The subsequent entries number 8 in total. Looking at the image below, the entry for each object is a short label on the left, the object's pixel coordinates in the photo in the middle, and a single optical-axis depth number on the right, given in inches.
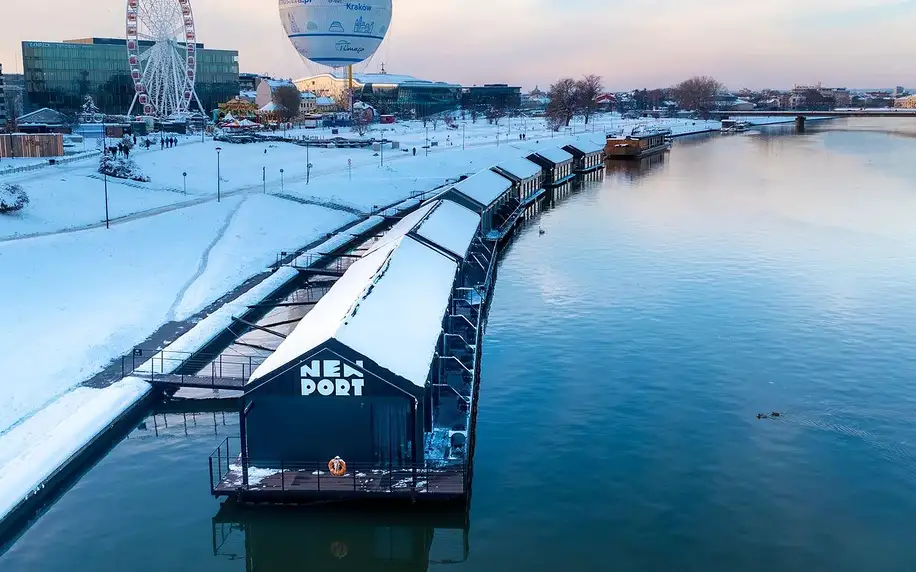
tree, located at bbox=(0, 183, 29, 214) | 2167.8
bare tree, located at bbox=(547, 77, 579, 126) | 6953.7
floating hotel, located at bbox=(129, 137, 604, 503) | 930.7
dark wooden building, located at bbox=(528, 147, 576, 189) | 3730.3
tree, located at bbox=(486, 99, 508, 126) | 7338.1
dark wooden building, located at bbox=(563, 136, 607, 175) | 4318.4
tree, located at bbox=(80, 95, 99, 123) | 5634.8
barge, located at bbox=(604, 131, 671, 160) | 5029.5
